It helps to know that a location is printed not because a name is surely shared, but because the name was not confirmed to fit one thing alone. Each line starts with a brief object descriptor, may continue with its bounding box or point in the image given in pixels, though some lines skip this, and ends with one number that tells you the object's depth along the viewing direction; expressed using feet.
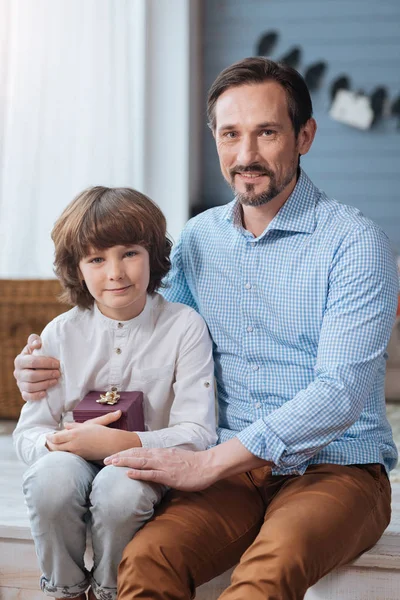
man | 4.50
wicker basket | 9.39
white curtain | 10.83
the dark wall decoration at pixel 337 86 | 14.29
